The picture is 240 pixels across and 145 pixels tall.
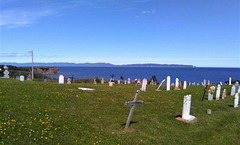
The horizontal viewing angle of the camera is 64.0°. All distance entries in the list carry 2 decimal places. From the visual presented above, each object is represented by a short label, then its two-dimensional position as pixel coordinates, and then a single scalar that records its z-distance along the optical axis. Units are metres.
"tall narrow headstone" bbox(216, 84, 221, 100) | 19.33
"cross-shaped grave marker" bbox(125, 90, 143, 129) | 9.88
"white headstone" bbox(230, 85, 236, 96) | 22.27
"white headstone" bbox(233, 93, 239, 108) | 16.00
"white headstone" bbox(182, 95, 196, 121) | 11.65
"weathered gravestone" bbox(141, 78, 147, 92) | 22.86
